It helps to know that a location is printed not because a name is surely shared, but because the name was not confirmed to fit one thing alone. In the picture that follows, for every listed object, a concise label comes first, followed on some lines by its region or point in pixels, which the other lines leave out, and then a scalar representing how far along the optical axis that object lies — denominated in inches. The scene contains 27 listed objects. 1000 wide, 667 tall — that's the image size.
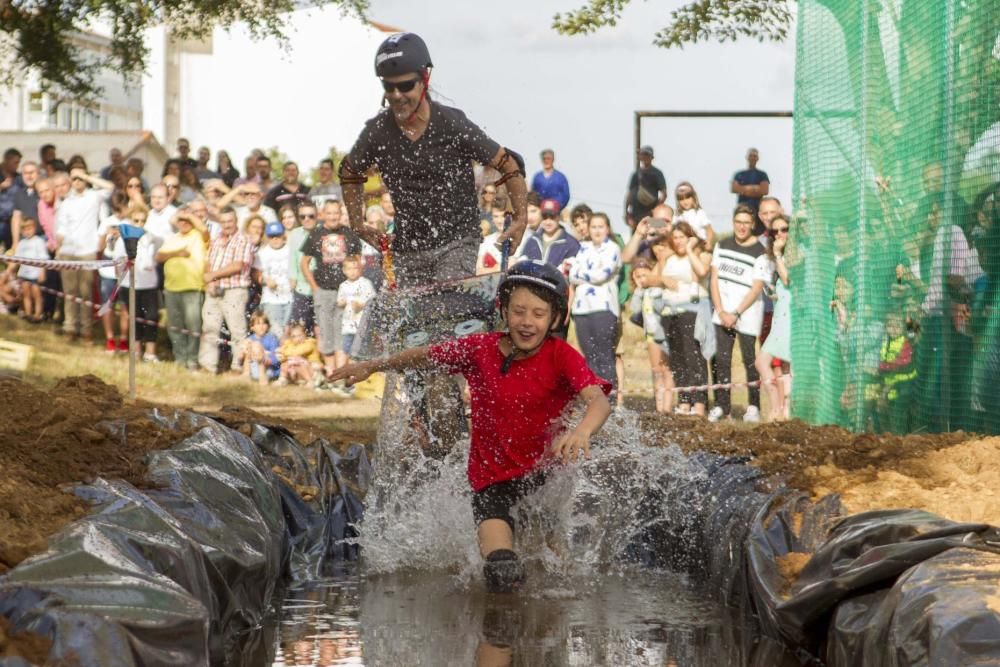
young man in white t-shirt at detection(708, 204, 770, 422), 579.5
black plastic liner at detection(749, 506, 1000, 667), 179.5
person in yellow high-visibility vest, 435.5
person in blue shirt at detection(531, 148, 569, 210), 706.2
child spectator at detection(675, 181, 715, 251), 655.1
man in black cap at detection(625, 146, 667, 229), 692.7
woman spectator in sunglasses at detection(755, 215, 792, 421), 563.5
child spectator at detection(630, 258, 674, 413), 597.0
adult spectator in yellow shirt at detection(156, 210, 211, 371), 706.2
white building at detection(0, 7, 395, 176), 1969.7
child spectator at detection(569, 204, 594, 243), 635.5
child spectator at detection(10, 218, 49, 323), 764.0
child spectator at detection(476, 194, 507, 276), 624.7
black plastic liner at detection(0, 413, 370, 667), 174.1
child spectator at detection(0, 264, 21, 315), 787.4
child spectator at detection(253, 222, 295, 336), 693.9
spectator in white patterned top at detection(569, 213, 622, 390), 608.7
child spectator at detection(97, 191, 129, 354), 733.9
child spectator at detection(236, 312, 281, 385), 697.0
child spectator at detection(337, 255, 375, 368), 664.4
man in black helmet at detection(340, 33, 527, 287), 339.9
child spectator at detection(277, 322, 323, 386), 691.4
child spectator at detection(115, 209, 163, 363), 717.9
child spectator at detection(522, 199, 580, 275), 623.5
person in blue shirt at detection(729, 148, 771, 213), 699.4
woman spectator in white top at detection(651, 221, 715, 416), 591.2
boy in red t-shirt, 289.0
